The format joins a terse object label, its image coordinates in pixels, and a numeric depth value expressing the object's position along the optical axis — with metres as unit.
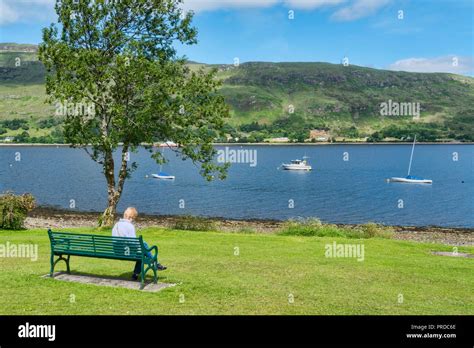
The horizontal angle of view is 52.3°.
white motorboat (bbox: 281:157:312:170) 146.00
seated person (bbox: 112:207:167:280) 14.67
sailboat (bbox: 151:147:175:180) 112.94
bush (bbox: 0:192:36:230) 33.69
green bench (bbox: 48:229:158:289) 13.76
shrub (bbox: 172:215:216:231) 36.50
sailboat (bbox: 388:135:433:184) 113.00
